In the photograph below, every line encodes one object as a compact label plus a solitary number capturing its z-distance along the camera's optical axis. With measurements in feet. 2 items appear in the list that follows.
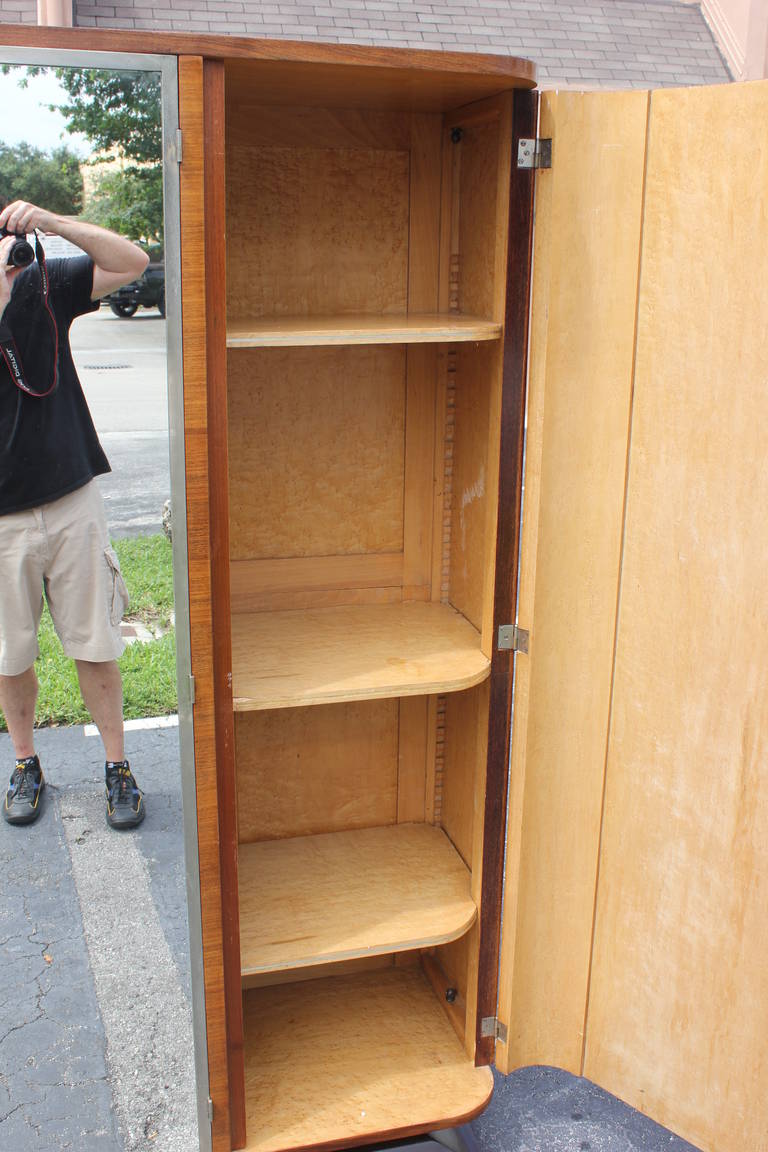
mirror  5.12
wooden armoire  5.57
